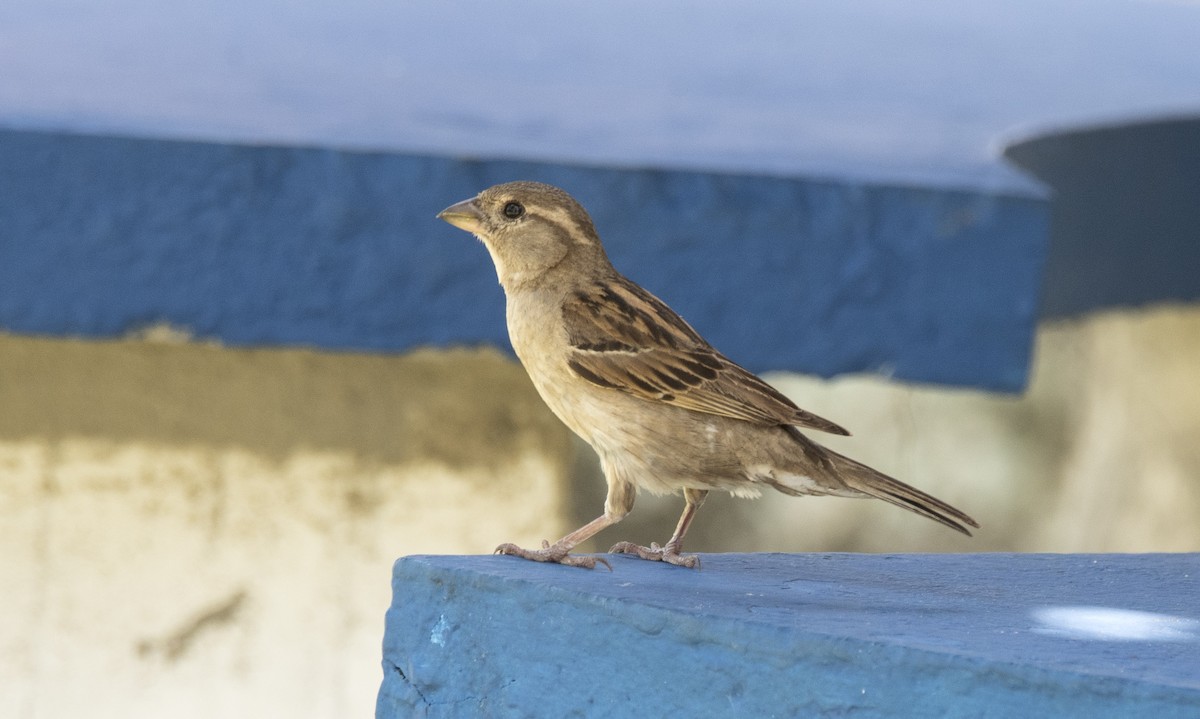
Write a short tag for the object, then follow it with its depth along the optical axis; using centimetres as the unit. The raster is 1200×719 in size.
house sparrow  667
